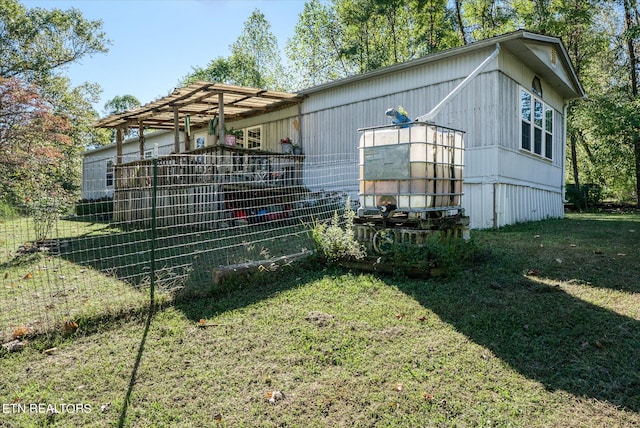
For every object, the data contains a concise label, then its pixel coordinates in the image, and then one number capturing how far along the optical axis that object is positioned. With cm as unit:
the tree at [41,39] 2020
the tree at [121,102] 5634
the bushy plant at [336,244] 508
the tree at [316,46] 2688
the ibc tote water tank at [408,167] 483
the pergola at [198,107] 1010
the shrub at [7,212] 512
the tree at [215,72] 3503
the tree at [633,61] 1606
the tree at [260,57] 2998
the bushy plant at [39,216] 462
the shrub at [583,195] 1803
